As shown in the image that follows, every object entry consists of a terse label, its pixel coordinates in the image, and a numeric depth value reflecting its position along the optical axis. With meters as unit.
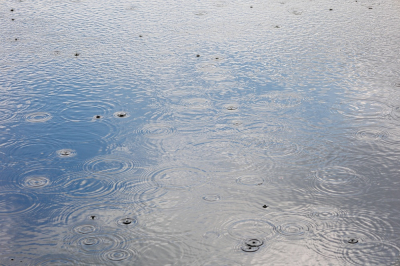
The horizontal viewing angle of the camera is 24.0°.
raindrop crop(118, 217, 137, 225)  3.56
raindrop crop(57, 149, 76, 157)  3.96
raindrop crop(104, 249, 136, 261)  3.40
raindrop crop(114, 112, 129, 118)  4.28
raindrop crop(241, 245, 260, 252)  3.43
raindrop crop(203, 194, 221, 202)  3.68
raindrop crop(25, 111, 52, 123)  4.25
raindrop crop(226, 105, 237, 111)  4.32
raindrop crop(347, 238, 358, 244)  3.47
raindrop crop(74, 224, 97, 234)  3.52
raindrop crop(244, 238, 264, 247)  3.45
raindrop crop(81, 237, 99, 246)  3.46
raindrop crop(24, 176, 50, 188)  3.76
